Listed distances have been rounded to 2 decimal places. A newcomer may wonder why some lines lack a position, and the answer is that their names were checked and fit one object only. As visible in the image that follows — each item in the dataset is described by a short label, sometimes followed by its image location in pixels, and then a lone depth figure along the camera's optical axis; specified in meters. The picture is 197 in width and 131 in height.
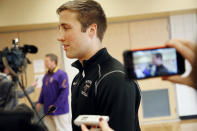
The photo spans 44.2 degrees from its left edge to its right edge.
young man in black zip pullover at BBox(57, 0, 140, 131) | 1.04
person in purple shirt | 3.41
